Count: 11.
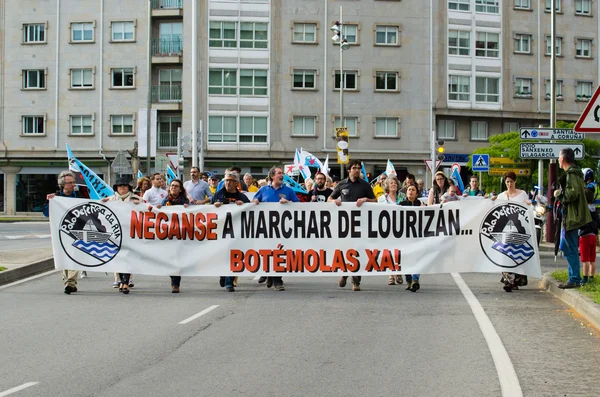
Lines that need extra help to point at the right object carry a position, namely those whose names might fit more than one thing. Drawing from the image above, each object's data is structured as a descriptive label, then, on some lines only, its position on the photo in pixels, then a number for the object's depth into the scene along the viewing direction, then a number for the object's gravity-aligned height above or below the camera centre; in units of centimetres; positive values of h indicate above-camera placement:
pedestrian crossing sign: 3275 +152
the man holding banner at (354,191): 1364 +16
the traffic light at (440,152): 3306 +200
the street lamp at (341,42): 4096 +828
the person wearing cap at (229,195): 1388 +8
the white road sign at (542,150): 2031 +128
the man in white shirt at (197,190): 1600 +18
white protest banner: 1348 -63
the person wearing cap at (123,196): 1390 +5
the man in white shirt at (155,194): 1514 +9
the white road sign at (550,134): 2020 +167
